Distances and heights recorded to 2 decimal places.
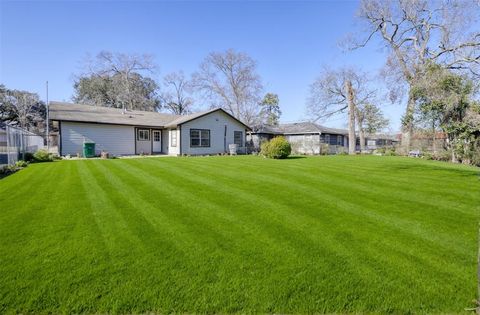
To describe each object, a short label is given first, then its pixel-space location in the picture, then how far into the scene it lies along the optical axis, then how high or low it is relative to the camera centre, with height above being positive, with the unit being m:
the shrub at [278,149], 16.75 +0.05
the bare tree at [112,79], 38.78 +11.11
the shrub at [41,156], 14.50 -0.31
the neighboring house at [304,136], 26.17 +1.72
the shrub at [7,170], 9.62 -0.77
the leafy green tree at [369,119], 36.34 +4.81
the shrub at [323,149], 25.88 +0.04
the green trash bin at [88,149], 17.78 +0.11
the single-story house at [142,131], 18.44 +1.63
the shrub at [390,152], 24.26 -0.29
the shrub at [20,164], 11.88 -0.62
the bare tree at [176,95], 43.41 +9.76
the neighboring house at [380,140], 45.22 +1.68
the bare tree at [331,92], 33.66 +7.76
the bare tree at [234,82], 37.62 +10.21
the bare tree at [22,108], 34.16 +5.86
